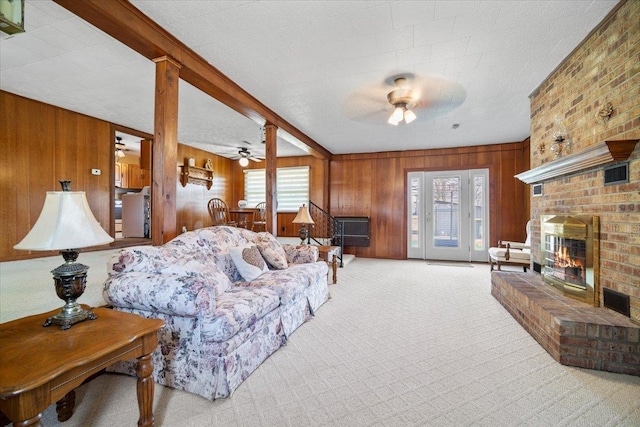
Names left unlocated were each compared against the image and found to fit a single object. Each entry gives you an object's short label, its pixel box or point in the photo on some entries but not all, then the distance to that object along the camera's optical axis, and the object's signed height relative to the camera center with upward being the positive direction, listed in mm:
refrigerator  6387 +12
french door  6172 +11
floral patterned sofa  1708 -635
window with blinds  7633 +788
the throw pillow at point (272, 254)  3076 -420
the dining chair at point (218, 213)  6043 +53
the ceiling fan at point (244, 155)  6810 +1486
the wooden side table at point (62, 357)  954 -553
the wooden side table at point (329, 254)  4398 -619
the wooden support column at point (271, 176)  4184 +583
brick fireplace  1998 +199
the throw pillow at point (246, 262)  2715 -452
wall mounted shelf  6555 +959
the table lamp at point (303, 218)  4574 -41
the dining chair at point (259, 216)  6684 -24
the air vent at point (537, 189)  3447 +325
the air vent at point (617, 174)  2072 +316
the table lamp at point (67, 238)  1308 -108
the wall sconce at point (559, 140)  2857 +773
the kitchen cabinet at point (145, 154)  5762 +1259
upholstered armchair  4438 -621
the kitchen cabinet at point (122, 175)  7605 +1103
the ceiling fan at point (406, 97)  3208 +1510
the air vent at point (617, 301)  2096 -661
